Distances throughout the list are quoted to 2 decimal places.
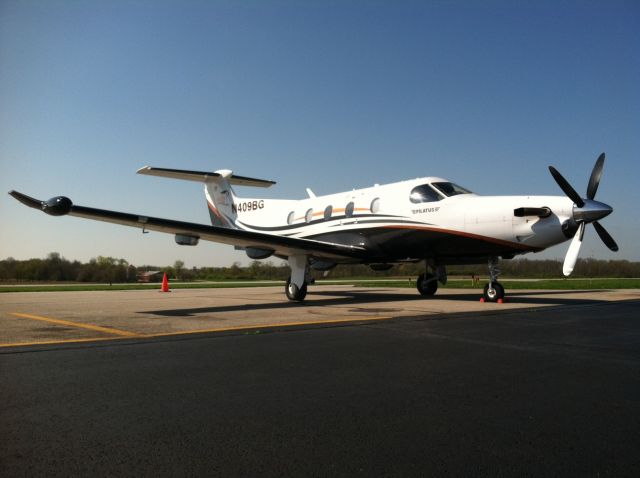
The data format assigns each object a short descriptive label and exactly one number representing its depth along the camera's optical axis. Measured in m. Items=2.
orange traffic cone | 22.66
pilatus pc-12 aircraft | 12.01
